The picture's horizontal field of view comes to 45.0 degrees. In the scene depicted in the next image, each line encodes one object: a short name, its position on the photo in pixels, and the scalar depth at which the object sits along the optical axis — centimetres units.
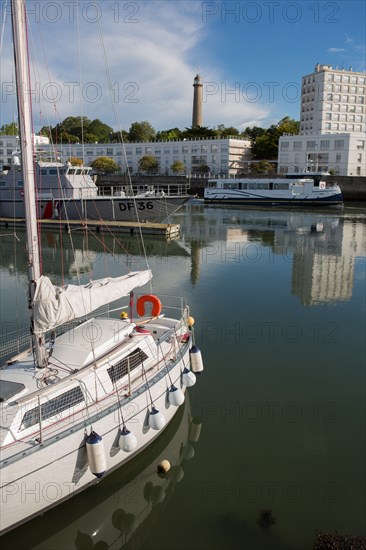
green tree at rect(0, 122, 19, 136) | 12239
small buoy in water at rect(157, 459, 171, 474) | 939
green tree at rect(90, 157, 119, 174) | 10438
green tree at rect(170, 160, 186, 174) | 10425
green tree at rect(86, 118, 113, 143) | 13050
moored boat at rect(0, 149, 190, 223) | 4403
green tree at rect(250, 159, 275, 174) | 10156
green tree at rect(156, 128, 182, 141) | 12125
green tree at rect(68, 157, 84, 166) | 9205
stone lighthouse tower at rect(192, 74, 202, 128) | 12112
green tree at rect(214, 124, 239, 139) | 11638
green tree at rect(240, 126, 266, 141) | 12388
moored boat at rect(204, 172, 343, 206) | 7288
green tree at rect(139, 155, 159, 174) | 10825
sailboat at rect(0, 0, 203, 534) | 734
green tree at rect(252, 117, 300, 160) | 10869
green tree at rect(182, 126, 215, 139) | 11607
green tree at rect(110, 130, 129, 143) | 12598
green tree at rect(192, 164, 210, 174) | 10931
